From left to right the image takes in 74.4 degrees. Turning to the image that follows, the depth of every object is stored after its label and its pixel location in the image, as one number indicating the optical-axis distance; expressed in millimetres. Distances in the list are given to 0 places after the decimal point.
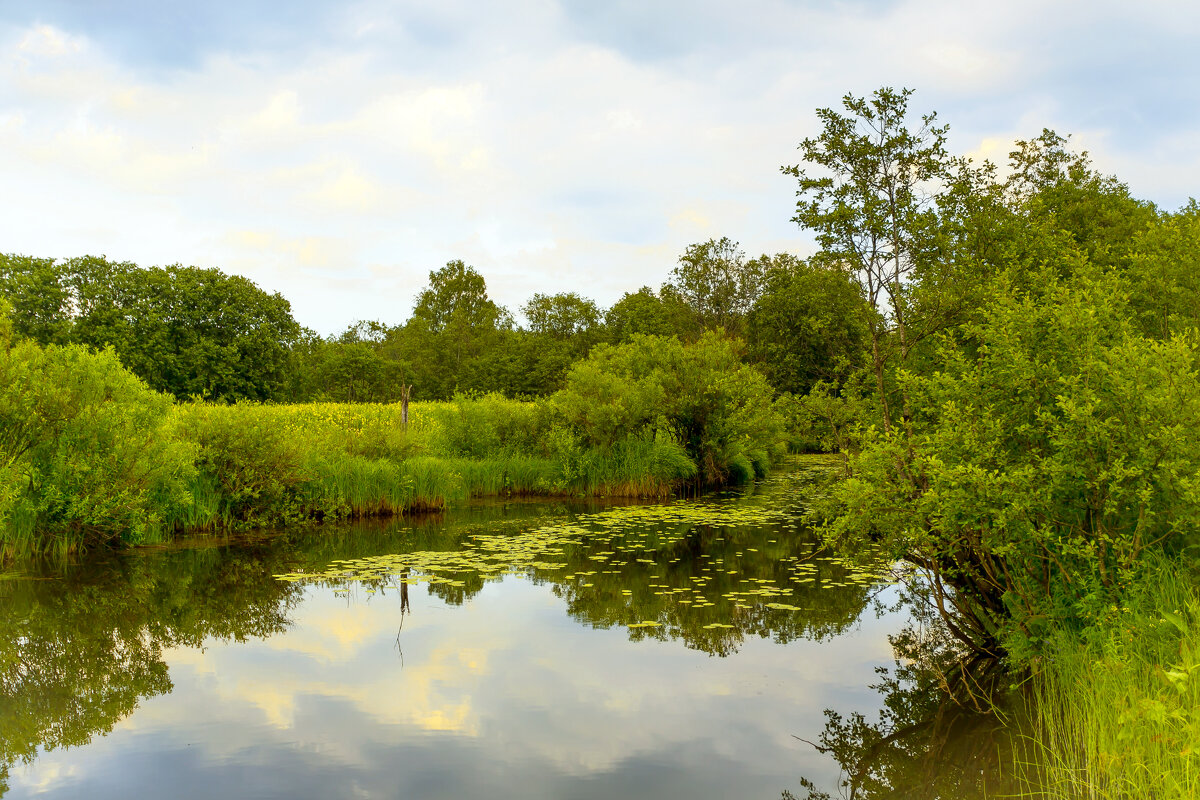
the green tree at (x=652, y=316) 55281
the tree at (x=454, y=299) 73000
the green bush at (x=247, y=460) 15031
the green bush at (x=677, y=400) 22516
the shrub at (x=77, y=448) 11414
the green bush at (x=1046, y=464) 5473
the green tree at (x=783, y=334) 45281
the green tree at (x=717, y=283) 59000
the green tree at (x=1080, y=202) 14813
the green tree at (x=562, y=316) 66500
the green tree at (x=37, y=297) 43469
